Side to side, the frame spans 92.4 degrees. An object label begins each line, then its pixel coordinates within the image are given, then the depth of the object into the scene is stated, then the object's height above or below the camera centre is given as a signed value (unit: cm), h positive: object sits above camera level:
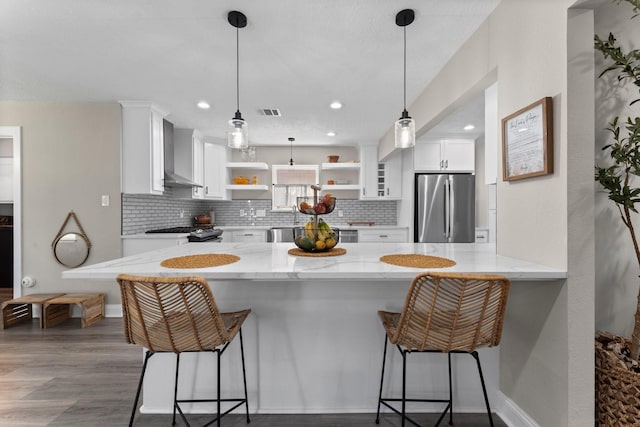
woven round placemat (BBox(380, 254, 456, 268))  150 -25
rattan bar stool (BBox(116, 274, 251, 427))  121 -43
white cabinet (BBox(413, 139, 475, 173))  462 +86
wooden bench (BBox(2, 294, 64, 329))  310 -100
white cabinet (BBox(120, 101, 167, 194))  348 +74
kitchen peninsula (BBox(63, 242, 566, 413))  179 -85
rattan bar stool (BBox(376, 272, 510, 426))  121 -42
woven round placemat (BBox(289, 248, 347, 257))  179 -24
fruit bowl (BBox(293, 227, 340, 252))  184 -16
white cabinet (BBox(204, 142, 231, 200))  498 +69
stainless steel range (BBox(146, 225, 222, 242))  388 -26
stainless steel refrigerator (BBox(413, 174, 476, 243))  446 +6
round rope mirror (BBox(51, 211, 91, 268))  338 -37
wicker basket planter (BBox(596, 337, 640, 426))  120 -74
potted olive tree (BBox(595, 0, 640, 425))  121 -62
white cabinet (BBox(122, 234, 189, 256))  348 -34
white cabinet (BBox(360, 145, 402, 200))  518 +62
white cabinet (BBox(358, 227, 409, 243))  495 -36
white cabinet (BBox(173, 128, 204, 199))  450 +84
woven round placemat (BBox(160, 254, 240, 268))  150 -25
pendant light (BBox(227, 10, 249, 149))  194 +55
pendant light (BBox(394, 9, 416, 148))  194 +54
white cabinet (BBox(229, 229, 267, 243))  511 -37
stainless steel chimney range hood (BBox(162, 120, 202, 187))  393 +66
